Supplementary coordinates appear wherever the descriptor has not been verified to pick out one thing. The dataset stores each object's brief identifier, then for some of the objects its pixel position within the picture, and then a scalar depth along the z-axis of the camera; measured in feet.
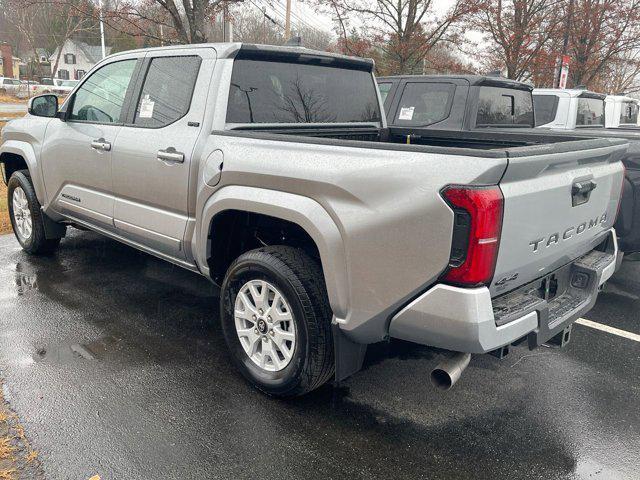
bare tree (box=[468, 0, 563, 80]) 48.60
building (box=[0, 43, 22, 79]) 227.73
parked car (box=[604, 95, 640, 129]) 37.68
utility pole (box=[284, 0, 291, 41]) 86.99
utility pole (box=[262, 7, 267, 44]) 89.86
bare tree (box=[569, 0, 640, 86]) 55.36
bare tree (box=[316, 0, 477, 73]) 40.37
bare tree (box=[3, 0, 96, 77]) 168.04
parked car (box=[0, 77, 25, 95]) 154.92
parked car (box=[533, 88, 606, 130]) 29.25
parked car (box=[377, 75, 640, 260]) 19.61
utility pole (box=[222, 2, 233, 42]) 38.55
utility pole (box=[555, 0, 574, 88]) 51.06
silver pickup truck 7.48
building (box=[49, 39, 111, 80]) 239.50
